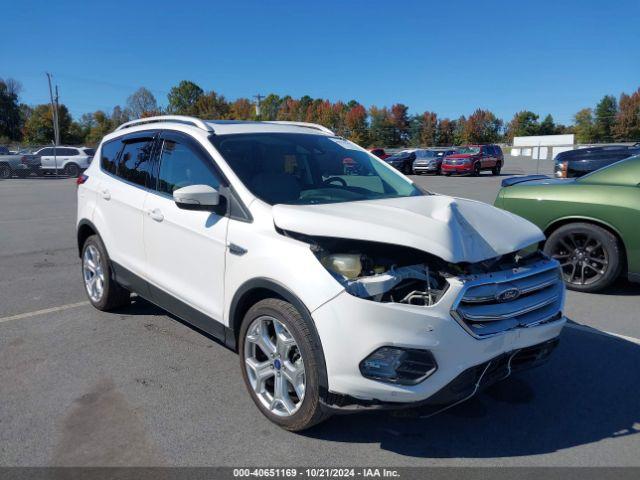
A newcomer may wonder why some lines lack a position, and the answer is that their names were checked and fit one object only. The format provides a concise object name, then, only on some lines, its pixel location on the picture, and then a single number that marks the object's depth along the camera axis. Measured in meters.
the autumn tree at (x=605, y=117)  97.19
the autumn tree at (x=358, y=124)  94.43
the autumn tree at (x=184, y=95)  92.94
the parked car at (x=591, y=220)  5.64
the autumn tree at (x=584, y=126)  98.69
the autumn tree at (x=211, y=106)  82.25
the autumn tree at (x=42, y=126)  75.94
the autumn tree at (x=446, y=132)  106.88
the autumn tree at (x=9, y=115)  83.06
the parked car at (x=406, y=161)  34.50
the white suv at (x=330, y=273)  2.67
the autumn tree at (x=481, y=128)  105.44
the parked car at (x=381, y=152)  31.28
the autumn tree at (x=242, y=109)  86.38
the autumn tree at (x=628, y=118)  92.69
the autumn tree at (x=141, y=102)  93.97
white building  73.60
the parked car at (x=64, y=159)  31.05
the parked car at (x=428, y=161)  32.75
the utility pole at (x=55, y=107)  54.47
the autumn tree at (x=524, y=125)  112.69
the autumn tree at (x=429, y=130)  105.06
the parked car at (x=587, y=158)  14.64
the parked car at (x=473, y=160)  30.11
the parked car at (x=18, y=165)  29.75
